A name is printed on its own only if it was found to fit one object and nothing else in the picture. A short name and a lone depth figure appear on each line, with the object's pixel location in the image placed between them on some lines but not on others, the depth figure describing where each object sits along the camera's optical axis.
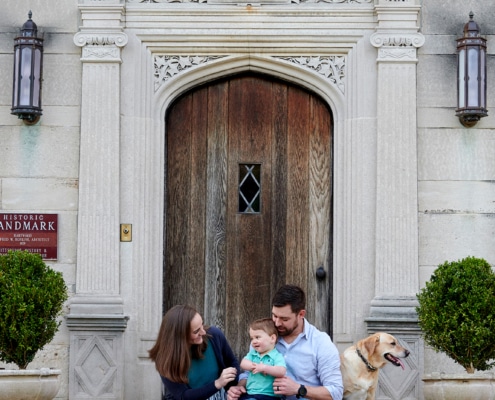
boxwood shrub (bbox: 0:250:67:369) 9.05
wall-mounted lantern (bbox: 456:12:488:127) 10.46
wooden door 10.85
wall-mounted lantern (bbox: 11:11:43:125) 10.55
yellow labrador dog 8.30
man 7.47
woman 7.40
